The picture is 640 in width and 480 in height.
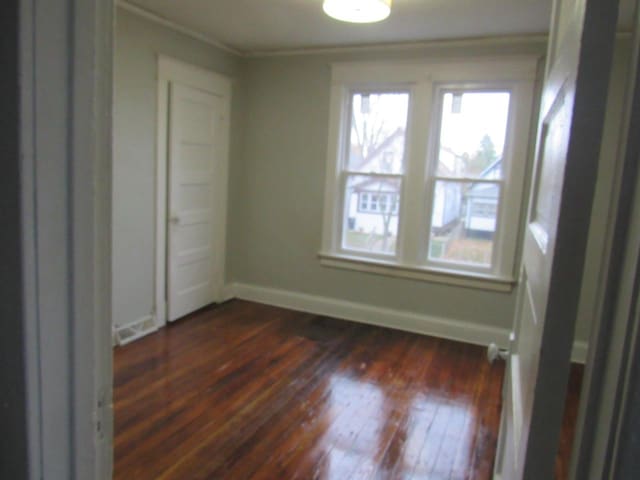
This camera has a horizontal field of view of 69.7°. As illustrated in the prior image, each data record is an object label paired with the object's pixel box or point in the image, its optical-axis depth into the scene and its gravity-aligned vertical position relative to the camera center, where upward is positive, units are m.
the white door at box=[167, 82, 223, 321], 3.78 -0.20
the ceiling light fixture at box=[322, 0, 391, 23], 2.43 +0.94
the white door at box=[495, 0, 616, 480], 0.54 -0.04
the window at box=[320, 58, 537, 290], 3.65 +0.17
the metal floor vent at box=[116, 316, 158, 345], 3.45 -1.25
